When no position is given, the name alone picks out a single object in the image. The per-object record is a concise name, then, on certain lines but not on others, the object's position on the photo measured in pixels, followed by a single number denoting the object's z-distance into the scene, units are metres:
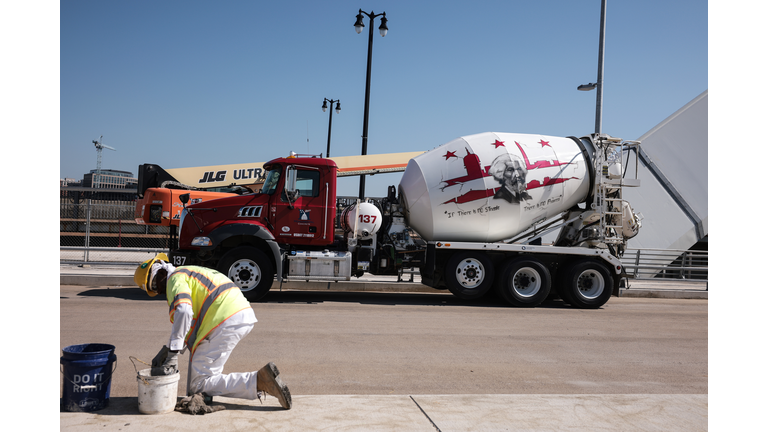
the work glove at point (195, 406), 4.25
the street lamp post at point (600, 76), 15.07
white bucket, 4.13
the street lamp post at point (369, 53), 16.39
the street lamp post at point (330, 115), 27.55
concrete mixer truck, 11.41
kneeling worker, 4.32
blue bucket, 4.14
